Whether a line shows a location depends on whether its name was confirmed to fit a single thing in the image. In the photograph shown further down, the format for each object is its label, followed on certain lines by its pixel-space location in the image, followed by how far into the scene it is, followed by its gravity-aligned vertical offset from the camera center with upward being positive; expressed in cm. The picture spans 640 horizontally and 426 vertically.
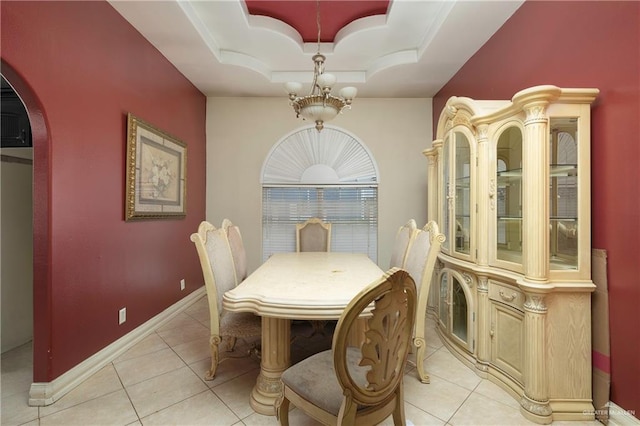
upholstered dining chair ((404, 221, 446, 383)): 184 -37
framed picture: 244 +38
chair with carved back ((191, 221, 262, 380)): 180 -55
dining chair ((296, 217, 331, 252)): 358 -30
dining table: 139 -44
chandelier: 206 +83
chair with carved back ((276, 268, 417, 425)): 97 -64
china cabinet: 162 -24
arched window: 405 +33
